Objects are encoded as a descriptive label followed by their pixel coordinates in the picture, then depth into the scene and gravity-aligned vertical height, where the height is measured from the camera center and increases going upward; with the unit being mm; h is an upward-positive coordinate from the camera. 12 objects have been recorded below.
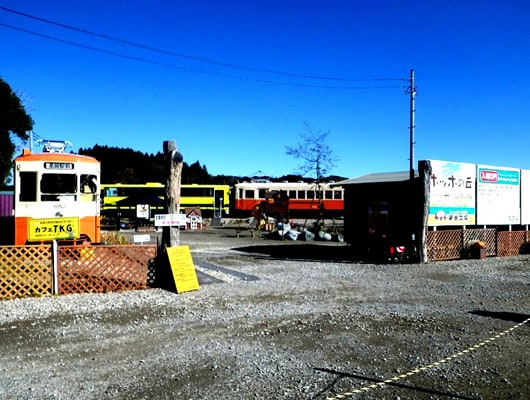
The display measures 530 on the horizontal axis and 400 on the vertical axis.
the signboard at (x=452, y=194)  15930 +363
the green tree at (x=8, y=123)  29938 +5326
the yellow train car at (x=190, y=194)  42125 +900
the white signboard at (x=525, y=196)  19125 +316
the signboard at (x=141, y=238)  10312 -781
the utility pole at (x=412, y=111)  23719 +4916
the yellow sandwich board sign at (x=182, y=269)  9852 -1406
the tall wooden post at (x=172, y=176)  10586 +631
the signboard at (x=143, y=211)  29828 -470
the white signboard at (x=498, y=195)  17469 +339
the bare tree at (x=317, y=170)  35875 +2596
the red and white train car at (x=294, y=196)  45594 +780
